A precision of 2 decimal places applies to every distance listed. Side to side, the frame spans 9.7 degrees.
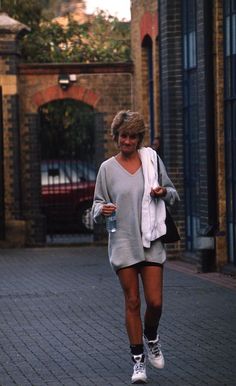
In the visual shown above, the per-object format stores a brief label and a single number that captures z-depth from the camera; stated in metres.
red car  27.38
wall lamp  26.08
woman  9.91
